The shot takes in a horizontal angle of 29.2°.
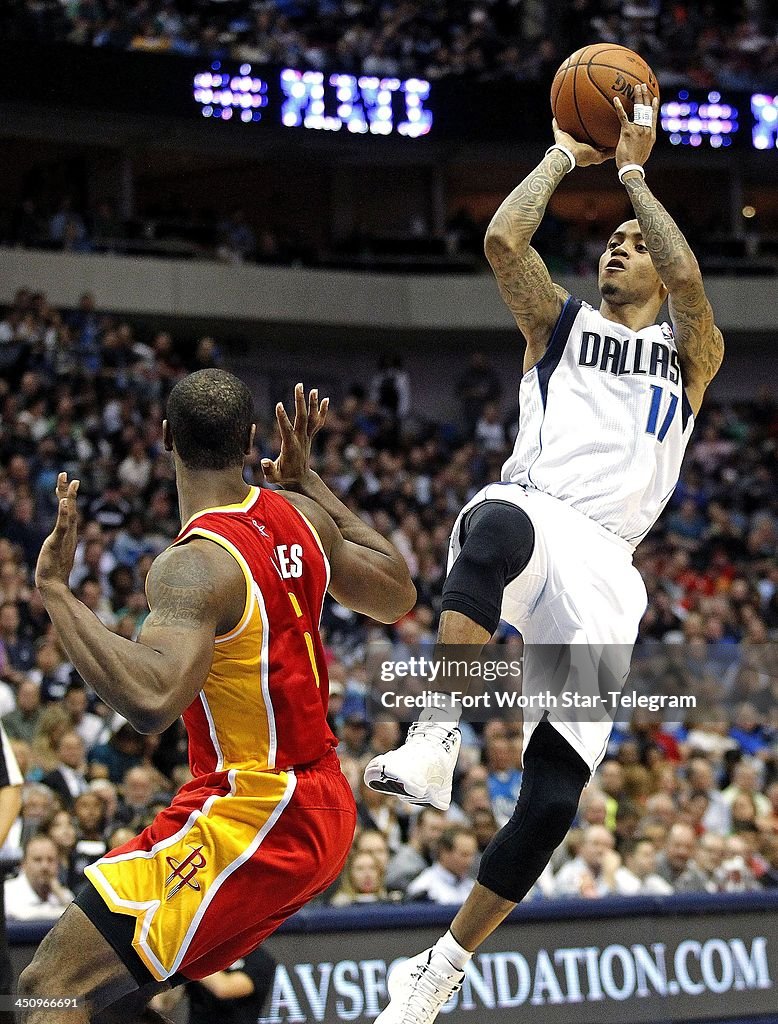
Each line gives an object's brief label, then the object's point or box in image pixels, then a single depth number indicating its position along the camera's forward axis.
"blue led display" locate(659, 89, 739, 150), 22.30
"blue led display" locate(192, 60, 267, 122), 20.61
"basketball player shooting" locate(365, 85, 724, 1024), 5.19
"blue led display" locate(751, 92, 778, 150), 22.78
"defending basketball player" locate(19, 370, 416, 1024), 4.04
